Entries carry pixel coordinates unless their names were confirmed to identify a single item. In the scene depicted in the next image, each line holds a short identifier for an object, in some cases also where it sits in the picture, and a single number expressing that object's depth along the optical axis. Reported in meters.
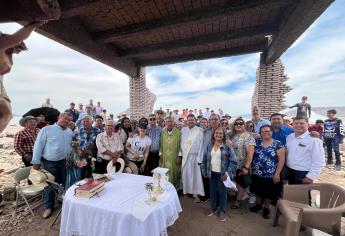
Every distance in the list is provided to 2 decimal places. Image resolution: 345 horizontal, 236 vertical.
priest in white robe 4.25
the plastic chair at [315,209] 2.42
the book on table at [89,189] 2.37
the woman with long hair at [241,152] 3.62
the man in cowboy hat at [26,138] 4.18
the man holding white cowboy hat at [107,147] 3.99
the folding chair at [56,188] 3.25
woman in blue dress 3.42
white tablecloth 2.03
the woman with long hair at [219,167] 3.44
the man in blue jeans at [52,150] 3.48
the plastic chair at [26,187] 3.45
